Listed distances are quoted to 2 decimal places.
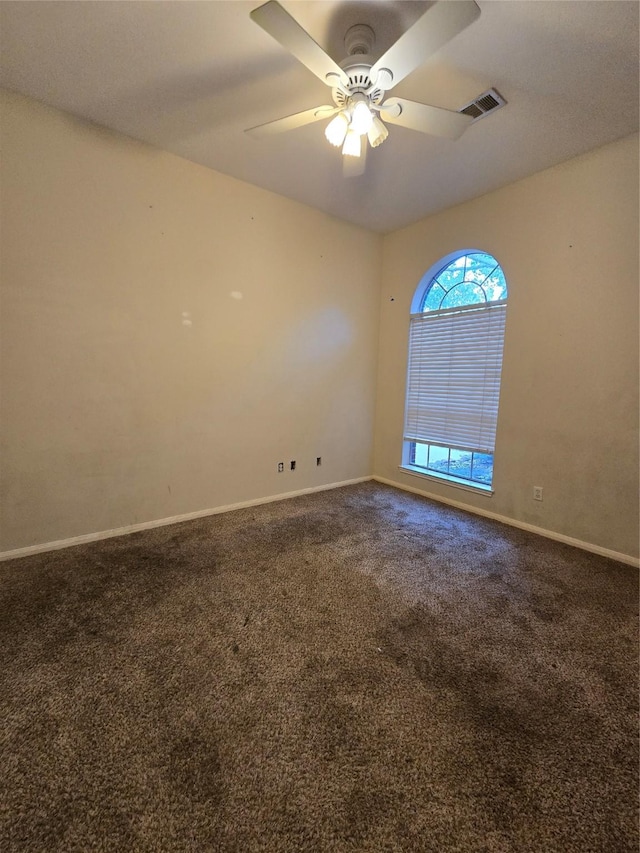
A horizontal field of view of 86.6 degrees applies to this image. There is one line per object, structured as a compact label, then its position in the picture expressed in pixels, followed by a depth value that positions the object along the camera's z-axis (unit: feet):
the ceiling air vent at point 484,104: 6.46
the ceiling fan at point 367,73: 3.89
